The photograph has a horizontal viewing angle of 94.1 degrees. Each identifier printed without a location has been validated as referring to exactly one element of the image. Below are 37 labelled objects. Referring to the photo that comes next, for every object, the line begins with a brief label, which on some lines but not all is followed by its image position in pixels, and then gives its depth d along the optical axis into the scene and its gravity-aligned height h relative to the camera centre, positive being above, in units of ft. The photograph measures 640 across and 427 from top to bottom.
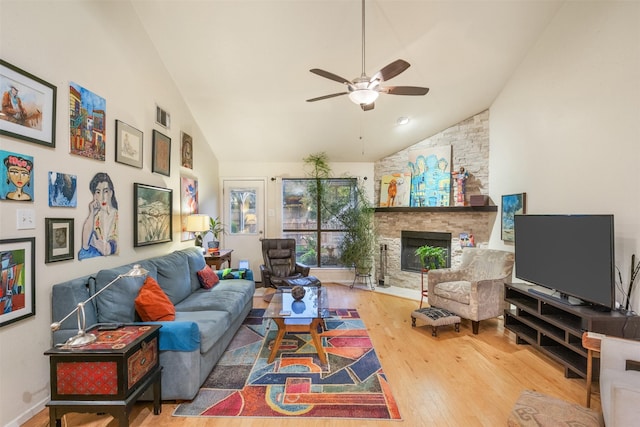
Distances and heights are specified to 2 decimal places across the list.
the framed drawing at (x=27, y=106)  5.92 +2.31
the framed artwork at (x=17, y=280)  5.87 -1.36
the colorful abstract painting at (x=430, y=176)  15.94 +2.25
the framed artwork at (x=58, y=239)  6.89 -0.61
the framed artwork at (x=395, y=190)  17.71 +1.62
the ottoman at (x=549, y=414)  6.07 -4.18
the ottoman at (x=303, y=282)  13.65 -3.10
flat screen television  7.59 -1.14
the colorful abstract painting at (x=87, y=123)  7.63 +2.49
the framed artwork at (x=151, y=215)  10.26 -0.02
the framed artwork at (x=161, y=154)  11.49 +2.45
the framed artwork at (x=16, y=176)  5.90 +0.77
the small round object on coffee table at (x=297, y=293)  10.66 -2.78
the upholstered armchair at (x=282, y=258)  15.74 -2.34
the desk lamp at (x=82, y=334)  5.72 -2.39
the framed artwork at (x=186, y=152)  13.88 +3.03
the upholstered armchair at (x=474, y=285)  11.32 -2.80
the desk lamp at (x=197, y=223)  13.61 -0.38
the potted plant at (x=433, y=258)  14.19 -2.17
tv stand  7.45 -3.02
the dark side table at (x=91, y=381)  5.60 -3.16
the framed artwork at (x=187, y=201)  13.80 +0.66
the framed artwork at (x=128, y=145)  9.41 +2.32
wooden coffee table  9.07 -3.15
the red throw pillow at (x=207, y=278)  12.10 -2.61
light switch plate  6.23 -0.11
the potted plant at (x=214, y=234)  15.99 -1.06
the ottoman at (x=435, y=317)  11.09 -3.85
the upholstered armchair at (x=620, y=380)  4.57 -2.93
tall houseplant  18.33 -1.39
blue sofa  6.96 -2.92
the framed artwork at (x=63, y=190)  7.01 +0.60
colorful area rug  6.91 -4.49
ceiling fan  8.04 +3.75
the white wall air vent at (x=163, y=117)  11.74 +3.94
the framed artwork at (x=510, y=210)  12.05 +0.27
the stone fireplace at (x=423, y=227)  14.94 -0.59
